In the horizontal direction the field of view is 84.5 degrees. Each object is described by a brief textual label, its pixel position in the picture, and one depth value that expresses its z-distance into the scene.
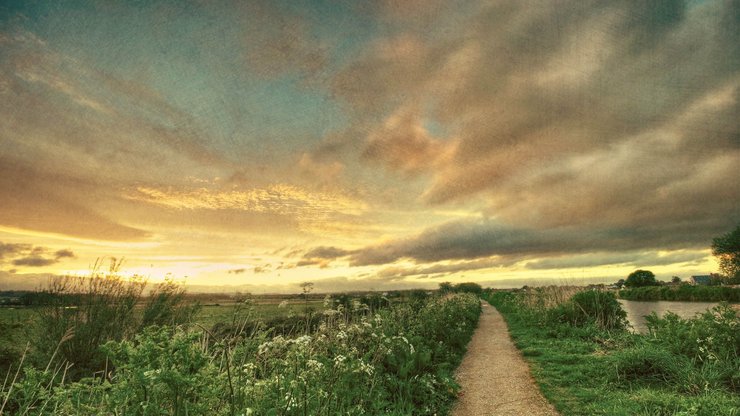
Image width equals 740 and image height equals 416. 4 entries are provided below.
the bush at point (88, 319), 9.66
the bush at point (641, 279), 79.27
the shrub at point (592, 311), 15.30
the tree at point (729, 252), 58.91
